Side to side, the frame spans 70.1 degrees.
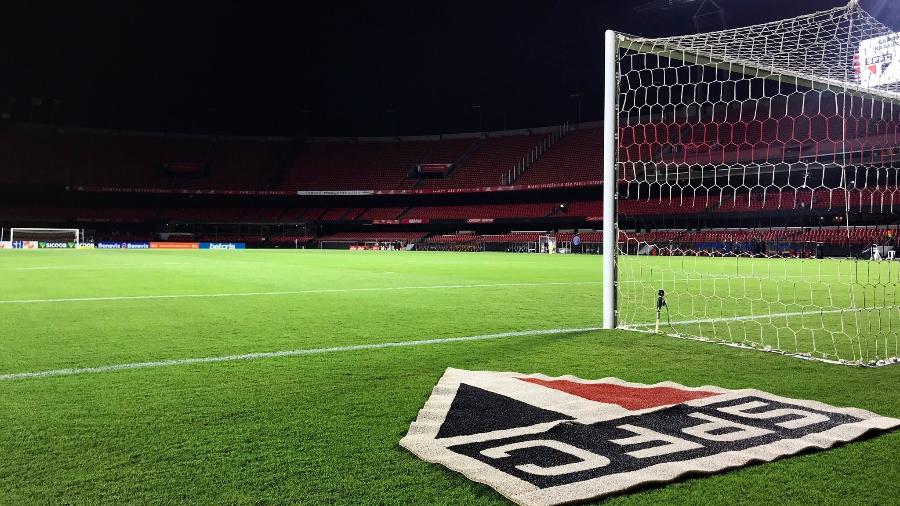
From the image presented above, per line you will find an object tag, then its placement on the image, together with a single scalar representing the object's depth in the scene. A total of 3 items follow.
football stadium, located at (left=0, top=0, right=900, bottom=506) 2.42
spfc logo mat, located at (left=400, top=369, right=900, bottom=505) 2.40
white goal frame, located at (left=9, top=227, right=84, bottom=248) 42.66
